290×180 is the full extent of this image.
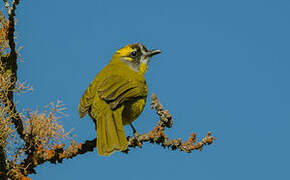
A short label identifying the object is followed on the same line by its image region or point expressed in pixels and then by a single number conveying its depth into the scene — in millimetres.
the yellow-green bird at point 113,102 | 7406
